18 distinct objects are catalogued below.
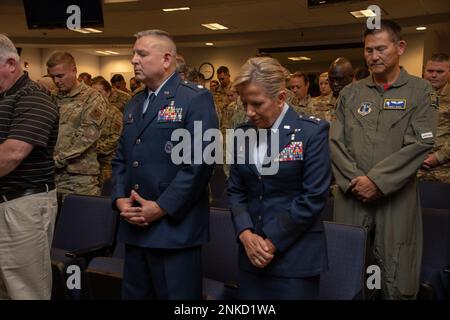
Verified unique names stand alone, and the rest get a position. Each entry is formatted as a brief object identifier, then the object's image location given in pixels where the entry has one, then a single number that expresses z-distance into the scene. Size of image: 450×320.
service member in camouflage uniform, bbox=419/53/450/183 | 3.47
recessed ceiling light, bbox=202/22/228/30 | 9.04
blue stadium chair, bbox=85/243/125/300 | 2.26
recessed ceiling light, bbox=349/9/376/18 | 7.49
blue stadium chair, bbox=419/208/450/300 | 2.55
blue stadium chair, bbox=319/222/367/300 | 2.09
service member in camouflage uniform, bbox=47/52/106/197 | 3.15
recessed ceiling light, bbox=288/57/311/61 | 10.83
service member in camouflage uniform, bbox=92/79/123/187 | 4.18
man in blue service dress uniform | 1.84
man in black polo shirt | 1.97
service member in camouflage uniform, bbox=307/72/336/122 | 4.01
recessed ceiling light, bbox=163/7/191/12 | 7.37
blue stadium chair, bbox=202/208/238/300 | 2.47
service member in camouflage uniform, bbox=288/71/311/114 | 4.92
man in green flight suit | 2.21
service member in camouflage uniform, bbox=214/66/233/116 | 7.22
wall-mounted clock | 11.56
